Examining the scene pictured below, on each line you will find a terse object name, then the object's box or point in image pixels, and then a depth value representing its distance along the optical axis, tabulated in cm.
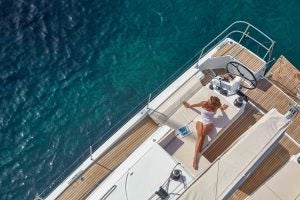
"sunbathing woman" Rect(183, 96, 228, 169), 1639
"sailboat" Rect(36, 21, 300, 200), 1506
